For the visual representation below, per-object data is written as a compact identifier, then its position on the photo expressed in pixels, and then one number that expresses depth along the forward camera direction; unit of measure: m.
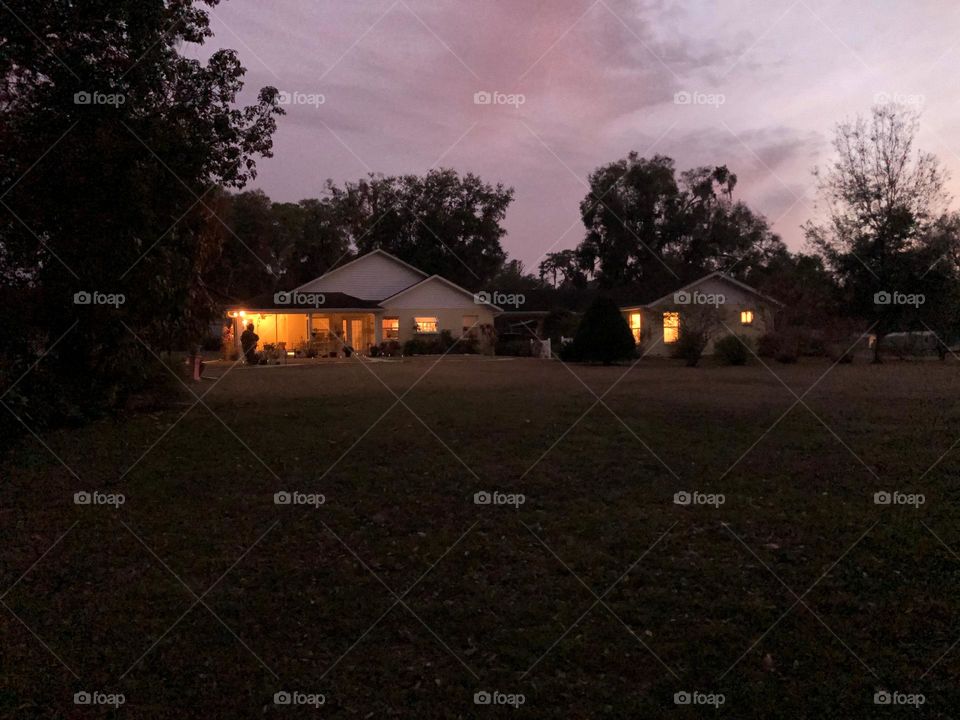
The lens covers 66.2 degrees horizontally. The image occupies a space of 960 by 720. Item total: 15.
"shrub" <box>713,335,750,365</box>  30.42
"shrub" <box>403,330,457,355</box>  38.69
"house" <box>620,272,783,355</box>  37.25
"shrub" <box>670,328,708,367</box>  29.33
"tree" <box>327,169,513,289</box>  56.91
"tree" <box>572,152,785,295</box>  55.28
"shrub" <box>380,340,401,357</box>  38.19
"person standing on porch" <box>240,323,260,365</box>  31.94
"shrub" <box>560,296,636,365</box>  30.23
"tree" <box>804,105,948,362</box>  28.52
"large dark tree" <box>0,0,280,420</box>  11.77
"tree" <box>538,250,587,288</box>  59.31
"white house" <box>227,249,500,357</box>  39.88
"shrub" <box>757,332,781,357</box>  32.84
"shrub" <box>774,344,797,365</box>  31.20
